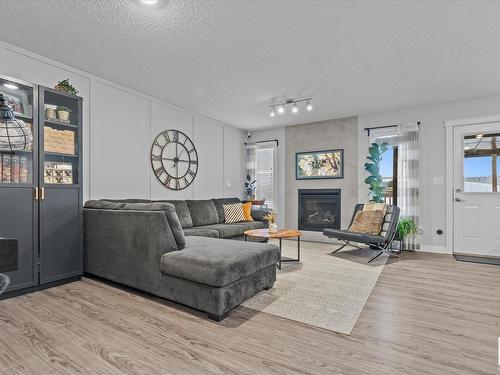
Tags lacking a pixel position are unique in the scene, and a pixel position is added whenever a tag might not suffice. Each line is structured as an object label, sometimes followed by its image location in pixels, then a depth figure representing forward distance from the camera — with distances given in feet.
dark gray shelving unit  8.71
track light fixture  15.13
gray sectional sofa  7.25
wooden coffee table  12.19
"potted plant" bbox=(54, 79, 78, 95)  10.36
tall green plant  16.63
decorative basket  9.65
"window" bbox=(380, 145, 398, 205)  17.38
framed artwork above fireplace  18.84
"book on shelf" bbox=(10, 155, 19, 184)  8.85
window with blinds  21.58
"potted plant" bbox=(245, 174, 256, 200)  21.52
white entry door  14.64
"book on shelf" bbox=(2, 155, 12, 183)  8.68
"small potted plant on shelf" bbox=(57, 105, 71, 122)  10.07
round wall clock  15.26
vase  12.98
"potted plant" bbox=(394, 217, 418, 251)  15.64
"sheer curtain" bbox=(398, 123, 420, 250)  16.11
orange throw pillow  18.24
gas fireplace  18.95
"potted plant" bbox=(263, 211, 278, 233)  13.05
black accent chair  13.70
